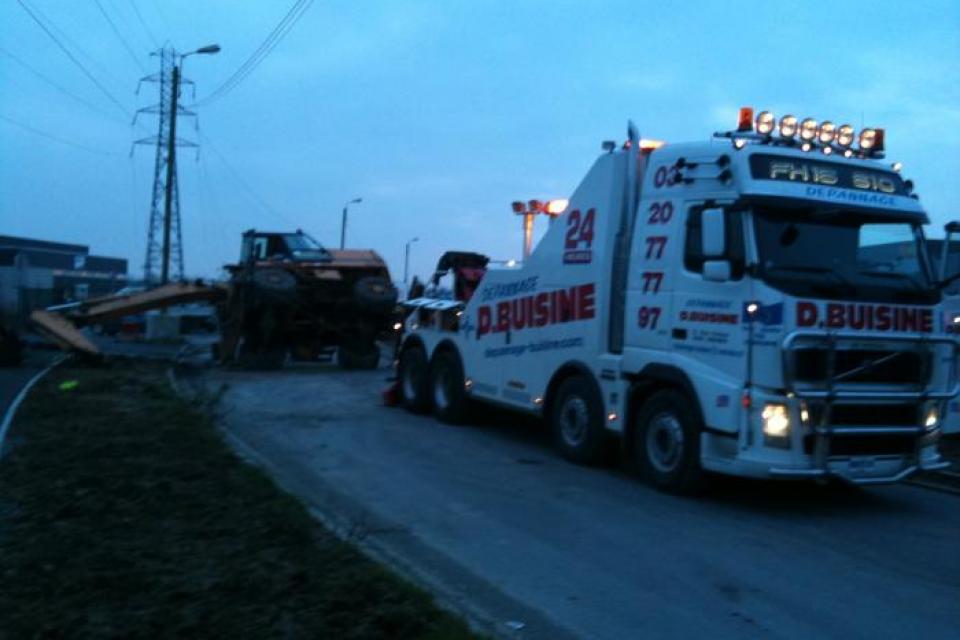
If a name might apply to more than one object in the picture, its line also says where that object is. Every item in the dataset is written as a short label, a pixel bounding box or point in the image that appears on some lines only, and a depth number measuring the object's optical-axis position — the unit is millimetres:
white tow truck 8750
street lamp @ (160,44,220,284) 36562
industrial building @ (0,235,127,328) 27064
